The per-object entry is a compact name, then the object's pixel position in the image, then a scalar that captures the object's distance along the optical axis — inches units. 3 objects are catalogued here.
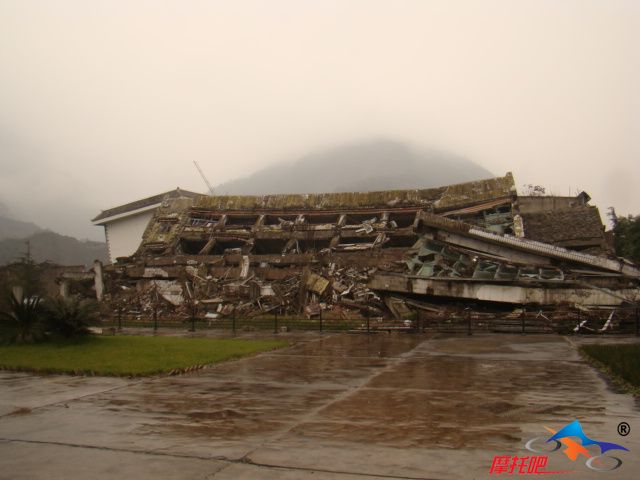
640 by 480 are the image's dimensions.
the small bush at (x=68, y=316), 491.5
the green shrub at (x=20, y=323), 490.3
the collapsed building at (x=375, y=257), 783.7
